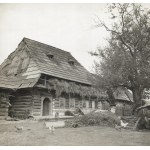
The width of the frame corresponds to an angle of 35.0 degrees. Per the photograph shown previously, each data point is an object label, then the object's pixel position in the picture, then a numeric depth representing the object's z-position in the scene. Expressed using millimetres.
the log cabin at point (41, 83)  18469
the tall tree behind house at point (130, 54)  16344
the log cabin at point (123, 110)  22077
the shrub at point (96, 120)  14295
